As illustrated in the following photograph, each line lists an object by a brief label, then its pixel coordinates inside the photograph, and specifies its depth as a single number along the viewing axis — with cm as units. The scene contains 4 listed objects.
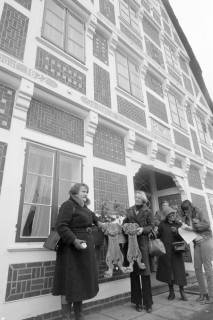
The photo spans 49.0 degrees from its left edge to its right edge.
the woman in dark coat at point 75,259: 284
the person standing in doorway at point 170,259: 436
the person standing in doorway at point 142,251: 368
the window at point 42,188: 370
